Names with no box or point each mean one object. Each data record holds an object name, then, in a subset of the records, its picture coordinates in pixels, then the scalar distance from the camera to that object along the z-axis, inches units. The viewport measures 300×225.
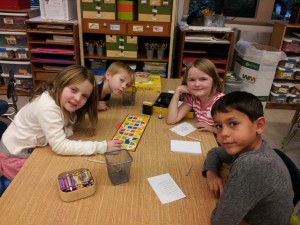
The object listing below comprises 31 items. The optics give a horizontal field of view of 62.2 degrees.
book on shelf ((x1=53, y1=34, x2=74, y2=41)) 117.4
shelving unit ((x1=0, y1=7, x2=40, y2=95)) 118.6
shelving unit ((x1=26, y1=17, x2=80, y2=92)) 114.6
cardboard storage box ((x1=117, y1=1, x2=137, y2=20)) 111.0
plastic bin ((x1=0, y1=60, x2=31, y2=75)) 132.2
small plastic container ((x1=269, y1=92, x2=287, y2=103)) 135.0
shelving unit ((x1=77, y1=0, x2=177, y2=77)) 110.7
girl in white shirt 45.8
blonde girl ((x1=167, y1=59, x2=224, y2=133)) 60.2
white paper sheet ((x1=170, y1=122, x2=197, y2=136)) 56.2
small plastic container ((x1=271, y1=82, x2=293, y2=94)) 132.8
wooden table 33.0
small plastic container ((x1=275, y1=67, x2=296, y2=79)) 129.6
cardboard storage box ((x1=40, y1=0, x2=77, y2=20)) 111.3
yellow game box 80.2
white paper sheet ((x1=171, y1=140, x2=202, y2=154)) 49.0
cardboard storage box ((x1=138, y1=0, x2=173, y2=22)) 109.2
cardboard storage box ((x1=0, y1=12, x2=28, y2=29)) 118.9
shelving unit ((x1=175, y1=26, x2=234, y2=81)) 116.0
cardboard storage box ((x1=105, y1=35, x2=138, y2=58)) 115.7
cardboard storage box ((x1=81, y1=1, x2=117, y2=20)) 109.0
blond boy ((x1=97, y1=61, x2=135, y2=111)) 67.6
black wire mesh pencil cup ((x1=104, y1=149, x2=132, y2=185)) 39.8
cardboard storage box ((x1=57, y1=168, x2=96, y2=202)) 35.2
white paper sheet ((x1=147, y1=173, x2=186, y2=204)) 37.1
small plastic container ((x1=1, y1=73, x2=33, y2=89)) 132.6
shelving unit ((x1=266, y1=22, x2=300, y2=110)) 124.0
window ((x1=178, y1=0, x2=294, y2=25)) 134.8
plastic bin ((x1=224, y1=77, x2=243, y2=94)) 128.9
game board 50.2
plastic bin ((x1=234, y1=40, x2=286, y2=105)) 121.8
